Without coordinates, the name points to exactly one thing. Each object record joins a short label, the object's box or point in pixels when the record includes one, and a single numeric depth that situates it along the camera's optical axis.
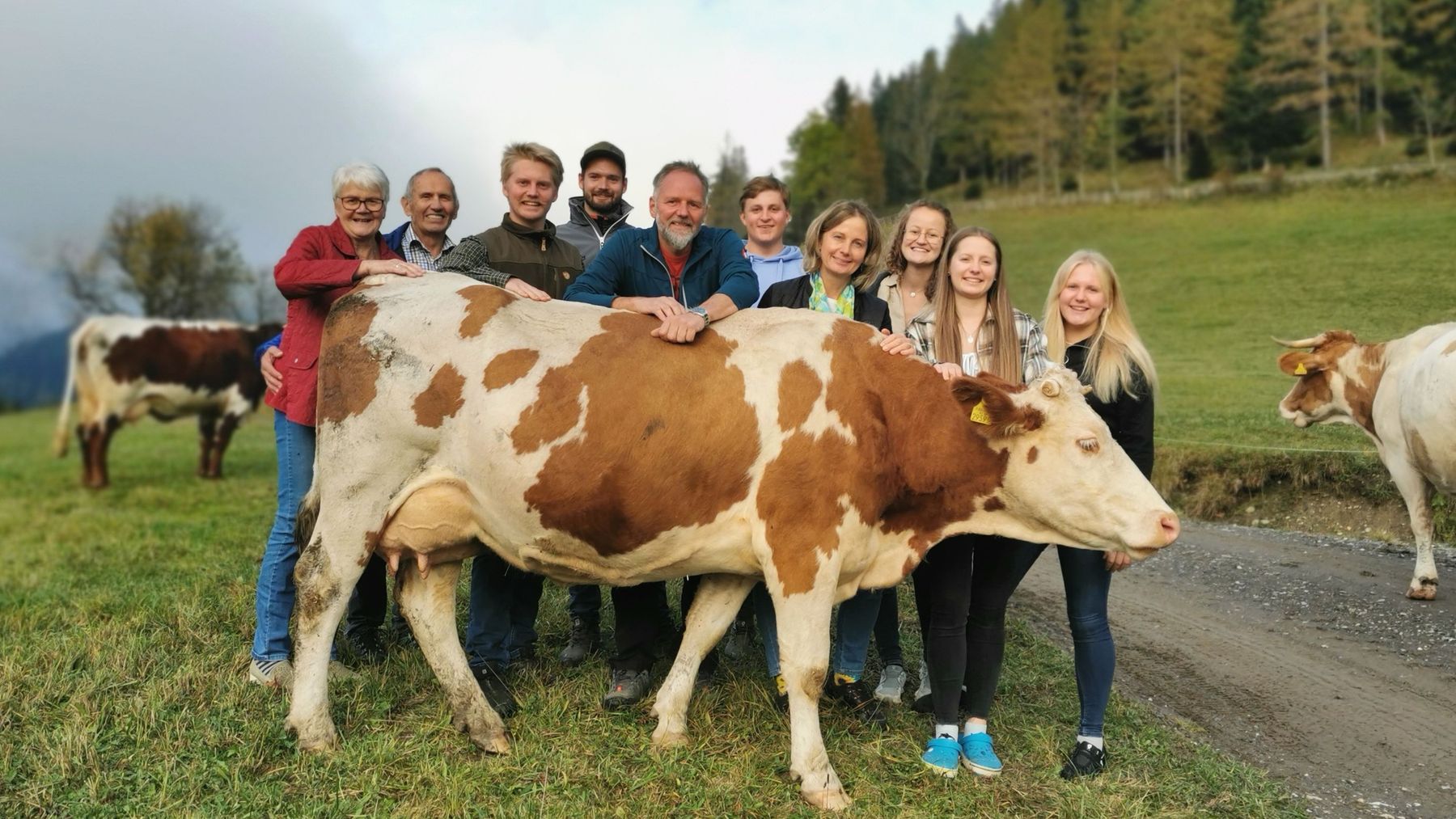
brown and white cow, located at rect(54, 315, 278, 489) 16.92
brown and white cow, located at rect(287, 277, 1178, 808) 4.56
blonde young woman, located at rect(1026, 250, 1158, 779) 4.88
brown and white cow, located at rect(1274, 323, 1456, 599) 8.38
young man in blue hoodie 6.94
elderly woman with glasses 5.21
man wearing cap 6.95
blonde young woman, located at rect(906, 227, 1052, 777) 4.83
